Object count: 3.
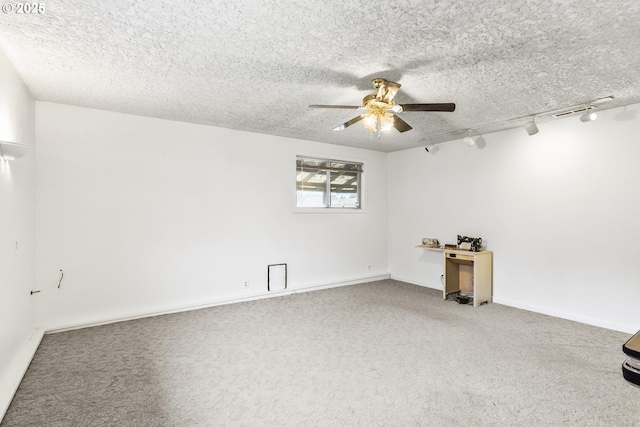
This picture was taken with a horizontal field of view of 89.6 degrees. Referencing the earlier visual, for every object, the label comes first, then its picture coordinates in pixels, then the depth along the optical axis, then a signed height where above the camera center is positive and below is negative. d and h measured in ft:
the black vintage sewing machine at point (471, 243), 16.07 -1.71
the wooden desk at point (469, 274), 15.12 -3.32
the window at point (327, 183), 18.33 +1.59
